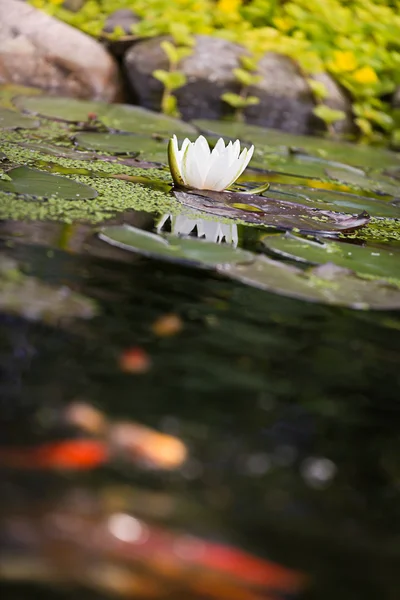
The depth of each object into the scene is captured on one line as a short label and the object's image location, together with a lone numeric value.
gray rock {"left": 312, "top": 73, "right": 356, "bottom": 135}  8.59
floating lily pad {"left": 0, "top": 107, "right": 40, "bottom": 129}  4.94
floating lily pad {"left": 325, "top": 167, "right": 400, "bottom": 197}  4.94
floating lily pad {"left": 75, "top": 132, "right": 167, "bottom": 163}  4.79
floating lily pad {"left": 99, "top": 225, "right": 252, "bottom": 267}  2.63
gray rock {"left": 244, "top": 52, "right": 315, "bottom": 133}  8.26
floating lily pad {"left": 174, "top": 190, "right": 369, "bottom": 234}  3.43
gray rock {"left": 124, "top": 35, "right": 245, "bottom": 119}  8.05
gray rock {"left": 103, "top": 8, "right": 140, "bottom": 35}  8.45
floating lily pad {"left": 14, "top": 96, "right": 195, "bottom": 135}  5.76
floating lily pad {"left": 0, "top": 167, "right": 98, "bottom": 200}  3.28
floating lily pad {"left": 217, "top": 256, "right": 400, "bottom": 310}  2.43
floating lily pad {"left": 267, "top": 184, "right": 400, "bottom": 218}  4.06
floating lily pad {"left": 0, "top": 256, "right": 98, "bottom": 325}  1.96
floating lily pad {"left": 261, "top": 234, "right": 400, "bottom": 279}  2.82
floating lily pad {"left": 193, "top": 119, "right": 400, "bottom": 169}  6.05
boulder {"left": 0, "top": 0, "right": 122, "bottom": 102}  7.51
